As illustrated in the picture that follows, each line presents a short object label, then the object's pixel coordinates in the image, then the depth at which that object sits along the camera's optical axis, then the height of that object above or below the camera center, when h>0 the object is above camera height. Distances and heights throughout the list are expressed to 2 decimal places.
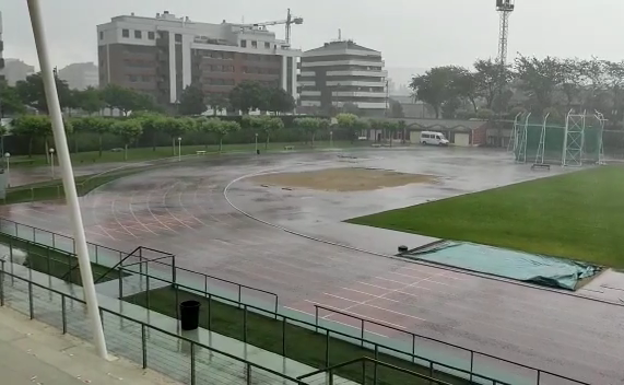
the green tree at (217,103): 95.06 +0.98
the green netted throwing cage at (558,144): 54.38 -2.29
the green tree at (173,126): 59.53 -1.52
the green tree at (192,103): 88.25 +0.86
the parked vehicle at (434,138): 79.31 -2.90
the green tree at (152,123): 59.38 -1.31
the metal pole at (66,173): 9.76 -1.04
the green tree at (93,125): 53.79 -1.40
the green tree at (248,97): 88.44 +1.75
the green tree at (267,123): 68.38 -1.26
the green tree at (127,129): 53.25 -1.67
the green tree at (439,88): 99.10 +3.89
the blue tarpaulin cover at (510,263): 18.97 -4.52
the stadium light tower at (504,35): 62.91 +10.21
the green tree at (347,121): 78.94 -1.02
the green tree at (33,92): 69.19 +1.46
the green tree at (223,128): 62.00 -1.69
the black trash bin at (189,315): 12.41 -3.79
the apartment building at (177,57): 99.94 +8.25
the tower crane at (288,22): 173.50 +23.00
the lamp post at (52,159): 45.31 -3.64
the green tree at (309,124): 73.06 -1.35
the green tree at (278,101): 90.50 +1.35
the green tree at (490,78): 92.34 +5.17
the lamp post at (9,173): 37.08 -4.22
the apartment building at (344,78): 128.25 +6.57
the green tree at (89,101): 72.81 +0.72
